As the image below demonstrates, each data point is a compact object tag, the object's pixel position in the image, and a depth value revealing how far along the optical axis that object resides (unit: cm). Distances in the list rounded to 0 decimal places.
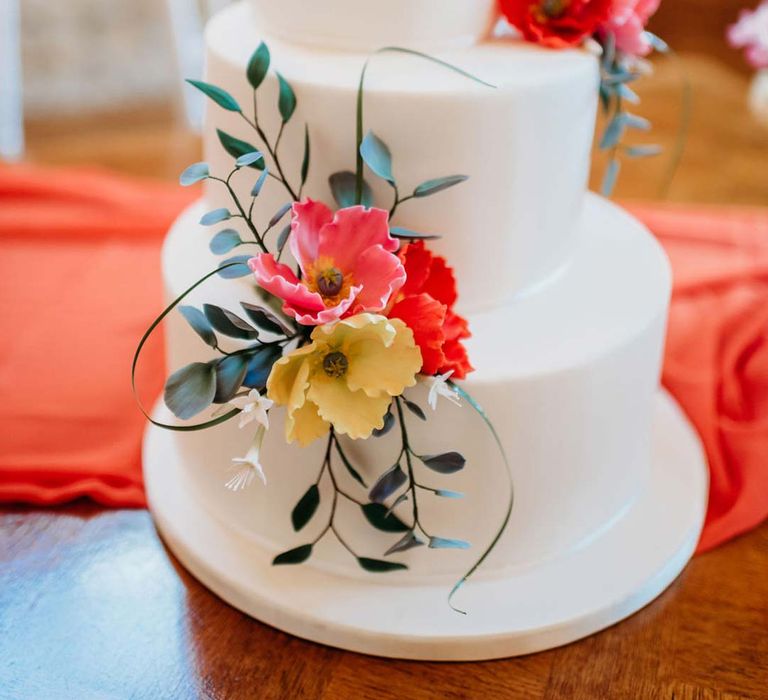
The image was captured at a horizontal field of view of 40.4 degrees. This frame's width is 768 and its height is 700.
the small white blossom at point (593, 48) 118
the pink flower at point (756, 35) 198
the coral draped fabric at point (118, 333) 140
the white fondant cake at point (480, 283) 108
